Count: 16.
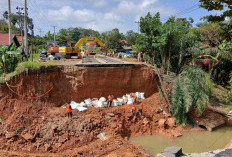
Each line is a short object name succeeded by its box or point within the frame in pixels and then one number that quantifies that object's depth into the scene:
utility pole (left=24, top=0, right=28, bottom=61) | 17.28
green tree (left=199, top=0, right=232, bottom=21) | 6.60
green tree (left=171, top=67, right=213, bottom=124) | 13.12
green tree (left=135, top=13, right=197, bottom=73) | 14.51
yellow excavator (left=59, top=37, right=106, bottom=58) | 19.52
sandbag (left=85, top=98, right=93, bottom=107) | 13.06
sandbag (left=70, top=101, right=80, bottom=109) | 12.44
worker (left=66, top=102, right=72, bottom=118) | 10.75
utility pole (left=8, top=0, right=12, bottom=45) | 16.73
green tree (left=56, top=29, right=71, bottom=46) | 51.54
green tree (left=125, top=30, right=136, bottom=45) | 45.09
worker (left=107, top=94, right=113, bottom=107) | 12.98
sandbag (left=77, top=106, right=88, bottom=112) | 12.05
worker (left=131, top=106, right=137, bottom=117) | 12.34
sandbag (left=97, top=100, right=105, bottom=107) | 13.01
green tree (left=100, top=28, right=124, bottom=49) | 39.47
